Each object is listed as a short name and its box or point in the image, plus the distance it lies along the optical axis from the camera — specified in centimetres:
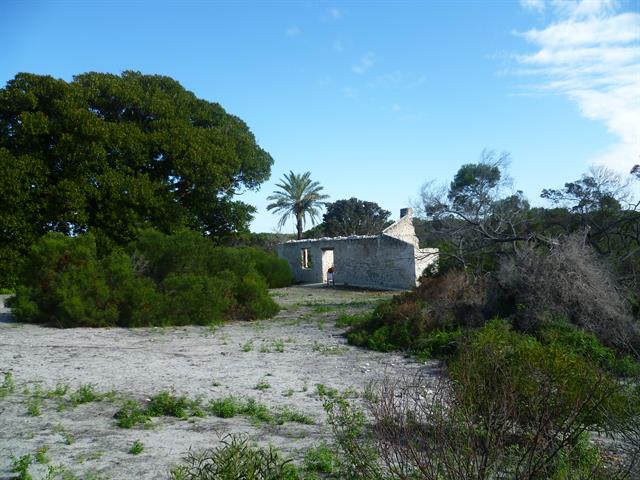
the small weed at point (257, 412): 596
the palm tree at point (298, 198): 4169
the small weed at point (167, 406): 609
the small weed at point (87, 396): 658
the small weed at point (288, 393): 710
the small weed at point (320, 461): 442
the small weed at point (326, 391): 699
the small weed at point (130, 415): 569
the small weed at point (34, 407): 601
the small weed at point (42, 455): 466
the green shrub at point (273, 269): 3053
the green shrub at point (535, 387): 338
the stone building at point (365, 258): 2656
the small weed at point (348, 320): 1330
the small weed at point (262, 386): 743
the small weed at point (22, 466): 429
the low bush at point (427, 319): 1076
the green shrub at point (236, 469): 343
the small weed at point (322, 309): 1747
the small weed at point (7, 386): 695
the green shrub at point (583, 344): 783
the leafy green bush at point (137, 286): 1389
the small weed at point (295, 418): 589
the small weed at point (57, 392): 684
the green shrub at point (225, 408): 609
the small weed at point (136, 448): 489
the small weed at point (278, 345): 1058
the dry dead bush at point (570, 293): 980
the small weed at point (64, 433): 517
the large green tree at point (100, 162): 2100
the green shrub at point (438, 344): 969
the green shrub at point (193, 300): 1459
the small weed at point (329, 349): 1052
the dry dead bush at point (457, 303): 1128
